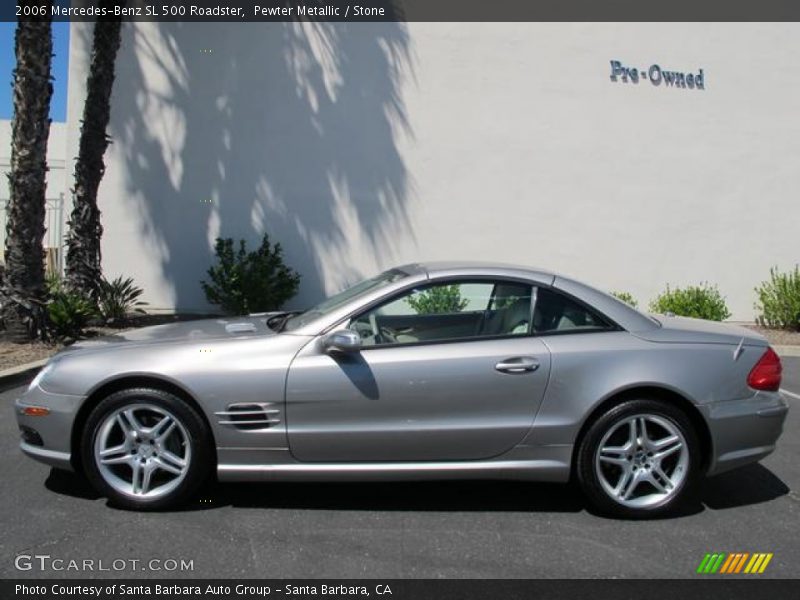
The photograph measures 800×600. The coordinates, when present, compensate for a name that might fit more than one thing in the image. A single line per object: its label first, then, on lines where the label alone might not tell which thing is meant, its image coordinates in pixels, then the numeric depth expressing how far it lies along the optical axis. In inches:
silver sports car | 159.0
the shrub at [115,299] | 413.1
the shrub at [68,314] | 353.7
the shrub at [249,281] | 435.2
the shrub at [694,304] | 449.7
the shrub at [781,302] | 467.8
